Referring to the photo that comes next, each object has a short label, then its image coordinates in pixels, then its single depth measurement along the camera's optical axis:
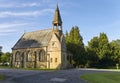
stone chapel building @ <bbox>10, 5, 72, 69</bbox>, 25.04
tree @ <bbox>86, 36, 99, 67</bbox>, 29.36
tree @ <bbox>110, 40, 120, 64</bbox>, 29.26
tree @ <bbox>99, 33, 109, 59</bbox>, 28.83
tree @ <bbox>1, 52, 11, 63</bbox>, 43.17
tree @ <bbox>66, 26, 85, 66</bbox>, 28.65
